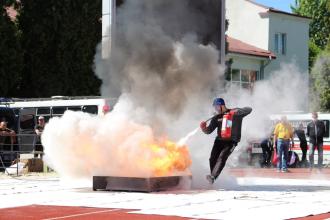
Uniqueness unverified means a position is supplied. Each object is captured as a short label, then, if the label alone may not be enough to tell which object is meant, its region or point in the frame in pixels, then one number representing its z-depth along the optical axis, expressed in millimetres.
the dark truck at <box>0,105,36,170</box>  24484
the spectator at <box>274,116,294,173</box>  24297
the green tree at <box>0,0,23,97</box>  36344
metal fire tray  15031
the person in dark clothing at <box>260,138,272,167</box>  30219
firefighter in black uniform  16141
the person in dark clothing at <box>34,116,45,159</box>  25031
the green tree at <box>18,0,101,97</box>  38719
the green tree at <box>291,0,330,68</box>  78750
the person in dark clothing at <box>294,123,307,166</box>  29938
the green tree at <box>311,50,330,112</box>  32125
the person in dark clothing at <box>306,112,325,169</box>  25969
